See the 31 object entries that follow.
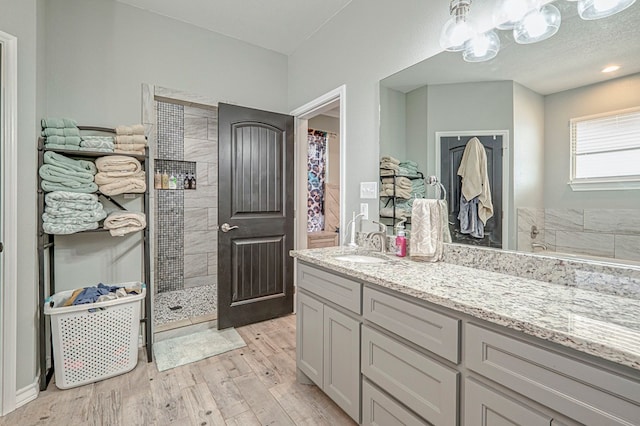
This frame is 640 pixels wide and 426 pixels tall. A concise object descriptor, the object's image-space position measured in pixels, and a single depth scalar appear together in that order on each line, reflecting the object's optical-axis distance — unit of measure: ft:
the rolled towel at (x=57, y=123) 6.46
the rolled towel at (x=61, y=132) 6.41
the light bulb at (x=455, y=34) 5.17
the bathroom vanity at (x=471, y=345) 2.47
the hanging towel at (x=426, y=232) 5.59
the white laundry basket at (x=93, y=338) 6.21
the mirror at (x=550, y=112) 3.83
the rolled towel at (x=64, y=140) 6.40
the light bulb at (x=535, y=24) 4.43
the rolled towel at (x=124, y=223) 6.91
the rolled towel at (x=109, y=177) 6.90
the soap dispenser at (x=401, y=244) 6.16
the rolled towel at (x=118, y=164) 6.95
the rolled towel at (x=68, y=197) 6.21
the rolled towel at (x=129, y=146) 7.15
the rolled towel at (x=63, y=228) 6.17
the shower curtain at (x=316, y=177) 14.93
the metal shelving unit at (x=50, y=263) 6.23
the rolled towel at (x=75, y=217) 6.22
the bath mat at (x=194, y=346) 7.55
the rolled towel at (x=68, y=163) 6.29
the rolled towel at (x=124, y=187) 6.95
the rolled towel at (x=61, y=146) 6.33
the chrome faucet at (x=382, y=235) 6.82
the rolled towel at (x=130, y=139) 7.18
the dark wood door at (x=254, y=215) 9.14
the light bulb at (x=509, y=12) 4.60
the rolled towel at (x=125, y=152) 7.04
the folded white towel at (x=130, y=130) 7.19
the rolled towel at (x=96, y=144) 6.79
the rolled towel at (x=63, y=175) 6.20
